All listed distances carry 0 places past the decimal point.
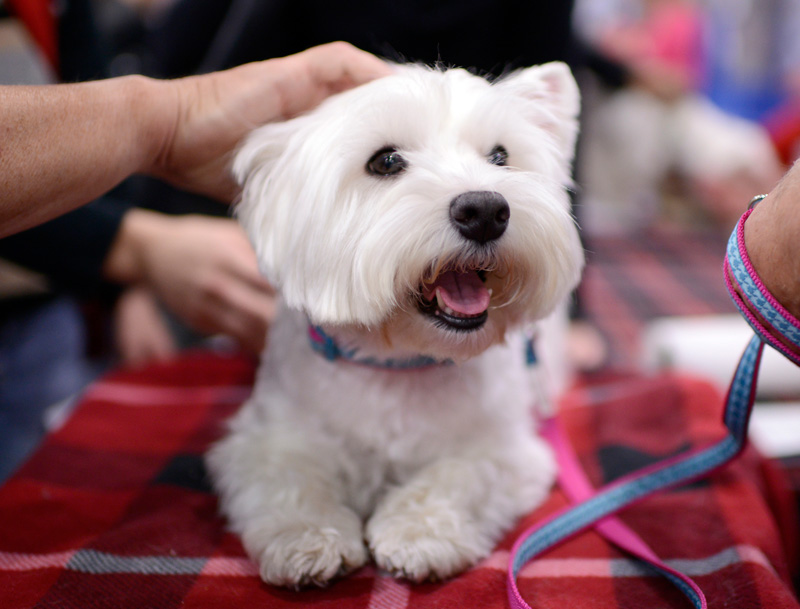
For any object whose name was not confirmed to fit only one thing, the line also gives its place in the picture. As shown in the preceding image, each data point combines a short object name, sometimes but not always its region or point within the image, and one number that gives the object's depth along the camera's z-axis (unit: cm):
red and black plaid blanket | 70
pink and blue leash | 57
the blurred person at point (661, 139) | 320
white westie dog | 69
